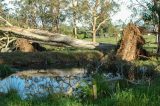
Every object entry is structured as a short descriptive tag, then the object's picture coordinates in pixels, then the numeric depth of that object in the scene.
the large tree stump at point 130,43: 26.55
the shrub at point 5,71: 24.56
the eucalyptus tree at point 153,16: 22.15
